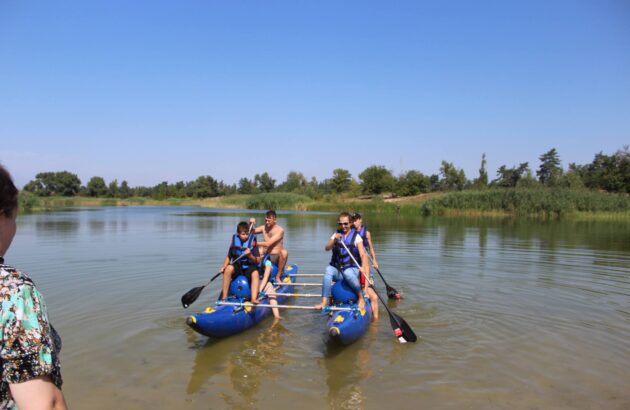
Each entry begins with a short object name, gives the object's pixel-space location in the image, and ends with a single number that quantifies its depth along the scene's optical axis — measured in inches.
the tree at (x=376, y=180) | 2869.1
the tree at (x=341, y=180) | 3176.7
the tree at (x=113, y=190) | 4133.9
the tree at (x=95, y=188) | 4094.5
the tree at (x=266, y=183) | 3863.2
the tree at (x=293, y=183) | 3720.0
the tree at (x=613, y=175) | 2294.5
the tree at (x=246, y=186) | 3929.6
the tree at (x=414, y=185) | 2765.7
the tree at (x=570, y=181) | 1919.7
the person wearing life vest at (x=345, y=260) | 296.8
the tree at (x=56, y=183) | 3924.7
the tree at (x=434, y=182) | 3137.1
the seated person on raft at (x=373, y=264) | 311.5
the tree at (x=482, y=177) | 2343.5
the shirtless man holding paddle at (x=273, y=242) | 356.5
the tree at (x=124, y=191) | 4195.9
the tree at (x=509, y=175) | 2957.7
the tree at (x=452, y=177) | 2824.8
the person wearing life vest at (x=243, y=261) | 306.5
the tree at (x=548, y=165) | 3365.2
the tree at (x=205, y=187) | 3831.2
